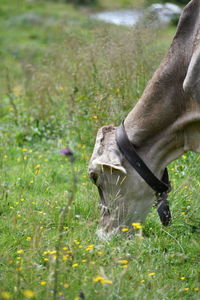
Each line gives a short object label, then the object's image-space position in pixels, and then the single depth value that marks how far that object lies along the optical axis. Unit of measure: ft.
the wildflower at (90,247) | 26.44
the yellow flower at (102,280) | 21.28
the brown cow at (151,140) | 29.09
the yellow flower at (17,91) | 60.04
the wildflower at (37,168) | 39.05
